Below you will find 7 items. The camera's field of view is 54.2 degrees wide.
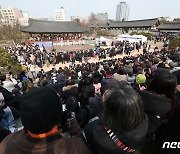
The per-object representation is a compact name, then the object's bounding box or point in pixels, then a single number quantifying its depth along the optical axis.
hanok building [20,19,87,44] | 32.56
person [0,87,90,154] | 1.20
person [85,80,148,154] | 1.43
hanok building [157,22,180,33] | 39.49
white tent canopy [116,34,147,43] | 30.39
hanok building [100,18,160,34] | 45.74
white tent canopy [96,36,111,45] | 34.00
